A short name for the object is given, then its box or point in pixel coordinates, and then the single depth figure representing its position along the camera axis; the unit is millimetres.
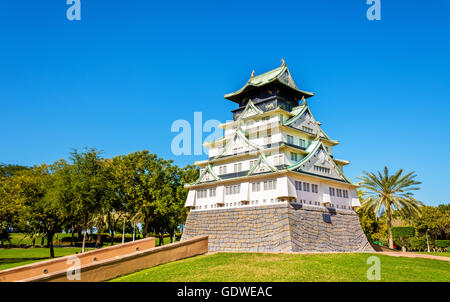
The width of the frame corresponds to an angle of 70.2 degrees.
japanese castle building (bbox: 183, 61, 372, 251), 32281
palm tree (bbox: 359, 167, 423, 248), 44469
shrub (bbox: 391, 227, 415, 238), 64188
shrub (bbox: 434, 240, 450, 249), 62688
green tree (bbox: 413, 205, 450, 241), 63812
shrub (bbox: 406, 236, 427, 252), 64613
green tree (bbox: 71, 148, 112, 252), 34188
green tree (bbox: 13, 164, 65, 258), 39344
